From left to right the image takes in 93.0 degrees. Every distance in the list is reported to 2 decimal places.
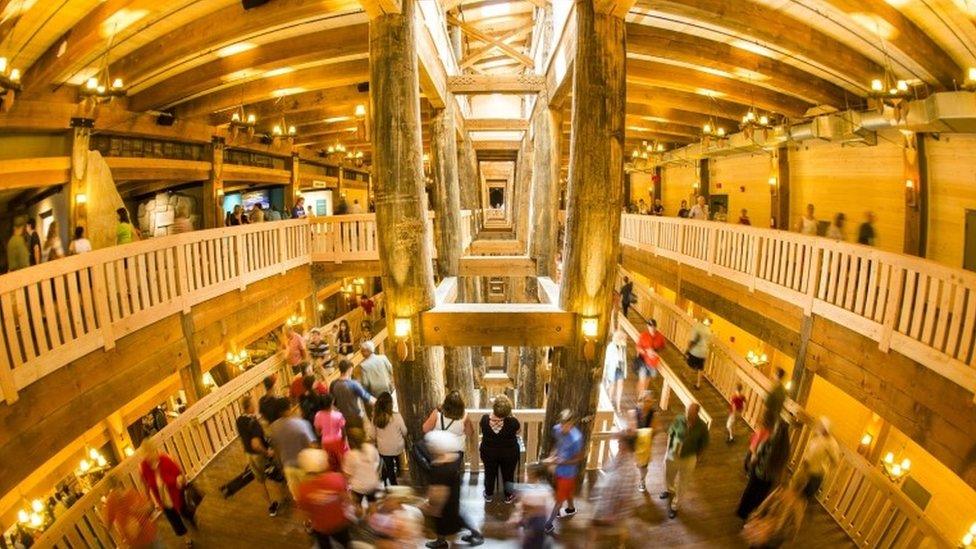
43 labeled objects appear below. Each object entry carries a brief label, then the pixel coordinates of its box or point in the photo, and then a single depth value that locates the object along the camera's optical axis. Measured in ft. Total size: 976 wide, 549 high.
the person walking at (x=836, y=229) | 28.25
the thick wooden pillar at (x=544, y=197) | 31.99
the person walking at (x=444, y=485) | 14.34
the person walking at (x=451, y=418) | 16.58
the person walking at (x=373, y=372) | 22.41
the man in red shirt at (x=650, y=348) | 26.84
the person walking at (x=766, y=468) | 16.40
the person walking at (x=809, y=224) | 30.81
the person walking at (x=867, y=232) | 31.76
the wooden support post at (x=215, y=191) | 41.02
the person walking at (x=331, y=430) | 16.78
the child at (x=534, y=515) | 13.06
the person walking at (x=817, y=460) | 13.75
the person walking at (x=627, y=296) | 48.16
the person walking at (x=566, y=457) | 15.52
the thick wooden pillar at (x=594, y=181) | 17.80
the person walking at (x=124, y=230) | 26.66
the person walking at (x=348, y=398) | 19.48
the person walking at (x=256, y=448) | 17.12
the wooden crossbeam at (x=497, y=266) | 31.27
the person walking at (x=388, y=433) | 17.81
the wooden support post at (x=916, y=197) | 28.14
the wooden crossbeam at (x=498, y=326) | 18.74
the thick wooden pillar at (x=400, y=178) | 18.37
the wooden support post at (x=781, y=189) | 42.63
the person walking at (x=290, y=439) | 15.67
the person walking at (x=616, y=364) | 28.22
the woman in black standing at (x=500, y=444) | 17.10
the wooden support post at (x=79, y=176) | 27.06
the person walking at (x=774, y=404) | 17.13
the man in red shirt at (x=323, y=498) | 12.96
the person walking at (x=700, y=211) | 40.41
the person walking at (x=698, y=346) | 28.53
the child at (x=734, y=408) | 22.68
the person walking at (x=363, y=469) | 15.08
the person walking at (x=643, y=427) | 18.05
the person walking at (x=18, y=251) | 23.66
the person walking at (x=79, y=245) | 22.82
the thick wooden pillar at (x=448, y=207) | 30.45
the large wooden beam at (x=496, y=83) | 29.60
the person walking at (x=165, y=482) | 15.11
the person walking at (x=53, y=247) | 21.25
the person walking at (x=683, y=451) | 17.42
